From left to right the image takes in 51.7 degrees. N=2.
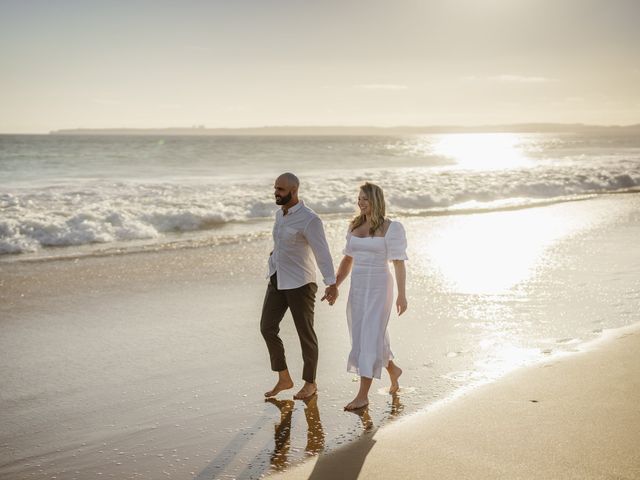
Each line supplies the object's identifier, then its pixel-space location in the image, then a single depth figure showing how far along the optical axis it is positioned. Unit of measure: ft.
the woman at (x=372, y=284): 16.60
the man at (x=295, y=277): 17.20
